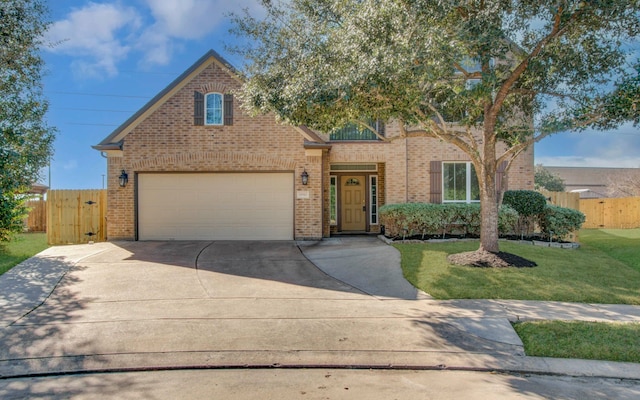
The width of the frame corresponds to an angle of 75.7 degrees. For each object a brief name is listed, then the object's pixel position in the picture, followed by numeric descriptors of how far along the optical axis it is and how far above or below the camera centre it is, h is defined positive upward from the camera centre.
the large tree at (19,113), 9.97 +2.61
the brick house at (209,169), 13.34 +1.18
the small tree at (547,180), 34.56 +2.02
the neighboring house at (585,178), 49.09 +3.25
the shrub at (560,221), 12.35 -0.52
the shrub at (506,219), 12.32 -0.45
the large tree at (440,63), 7.50 +2.89
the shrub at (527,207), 12.70 -0.09
